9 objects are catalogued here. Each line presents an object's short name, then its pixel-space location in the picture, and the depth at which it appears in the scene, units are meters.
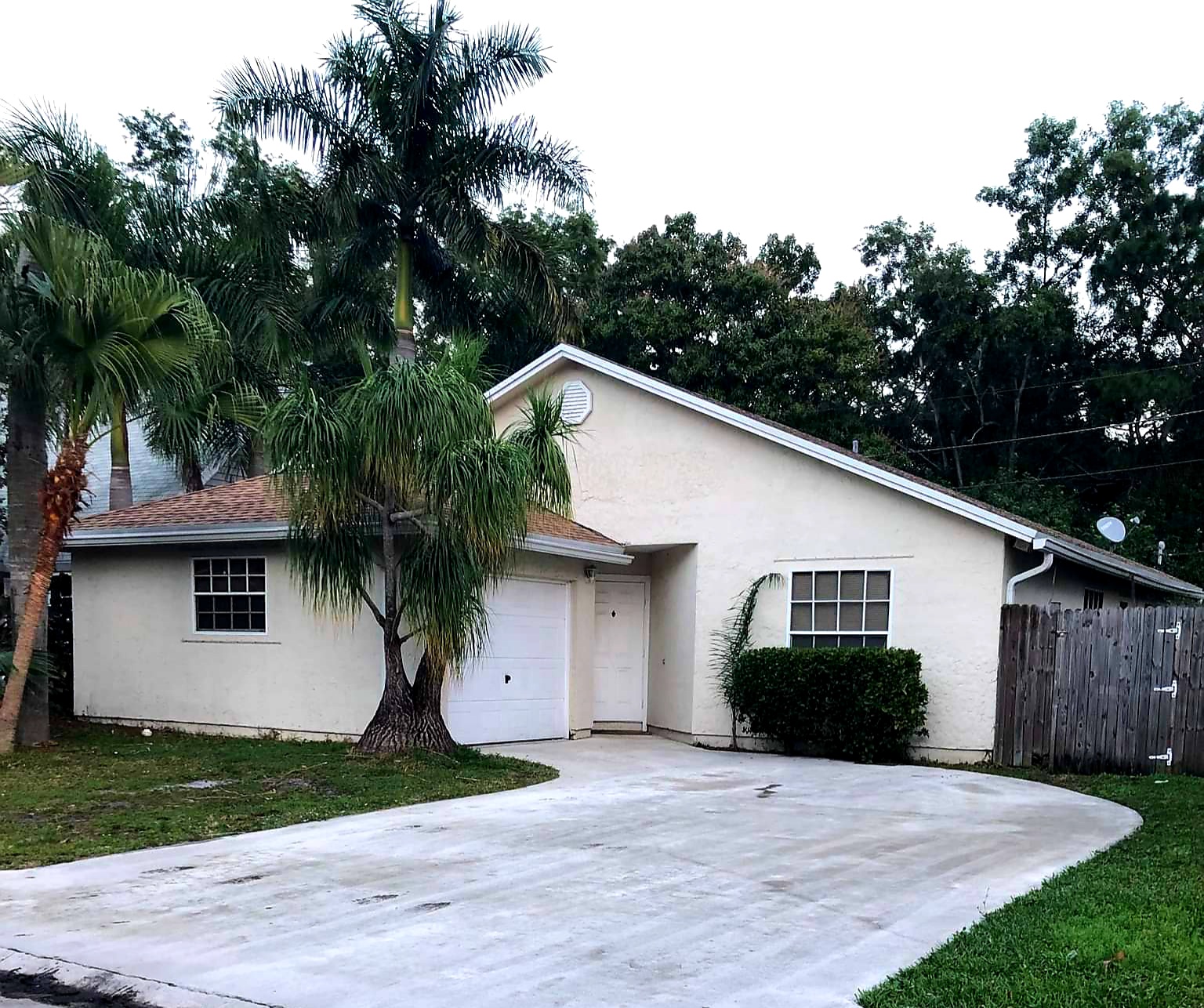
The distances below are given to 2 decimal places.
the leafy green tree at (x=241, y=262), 14.20
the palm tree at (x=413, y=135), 15.83
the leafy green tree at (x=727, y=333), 27.55
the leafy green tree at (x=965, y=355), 30.12
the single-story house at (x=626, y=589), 13.20
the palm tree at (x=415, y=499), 10.61
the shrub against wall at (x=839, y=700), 12.77
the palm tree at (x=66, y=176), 12.72
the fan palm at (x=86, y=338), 10.58
